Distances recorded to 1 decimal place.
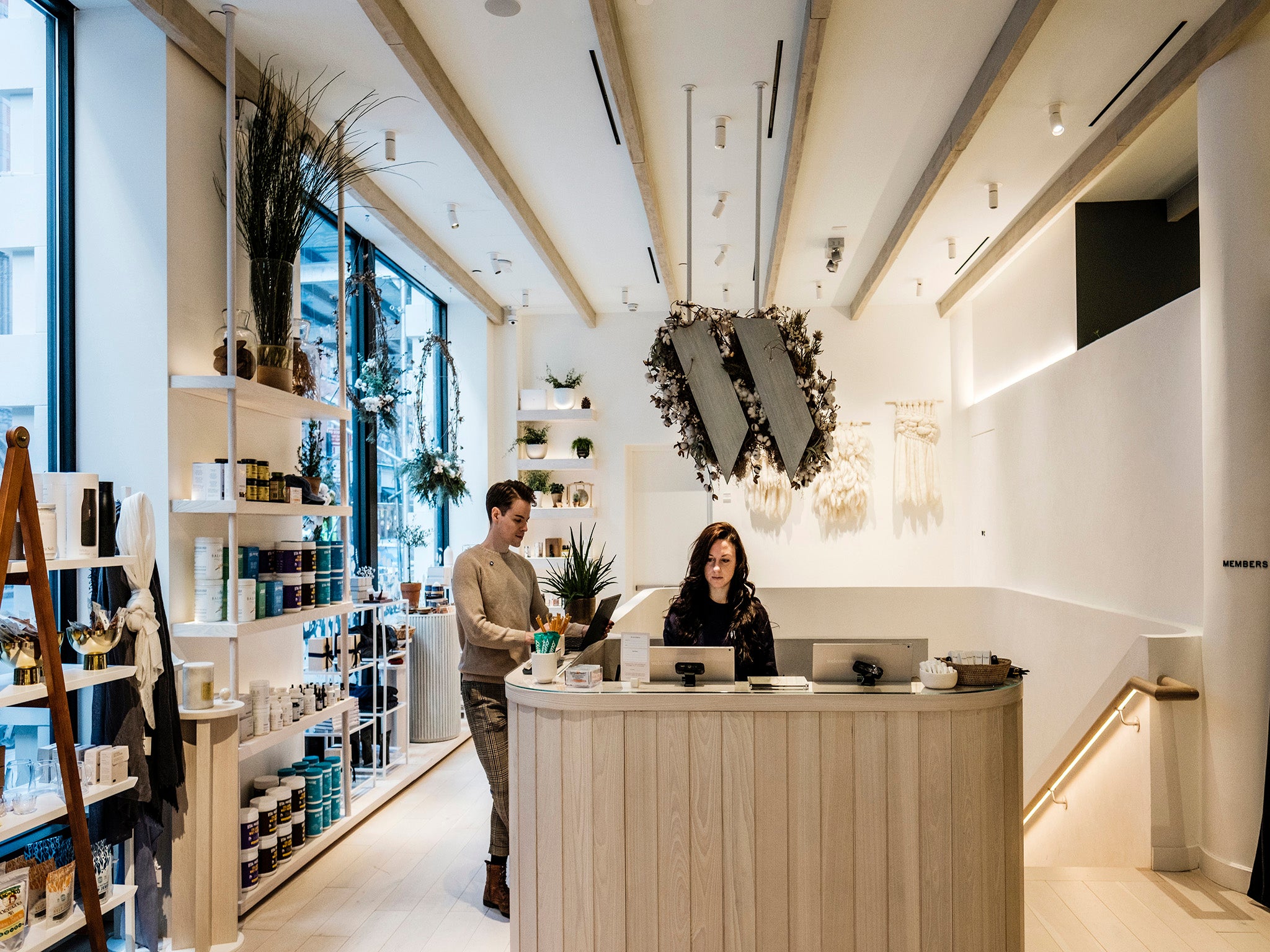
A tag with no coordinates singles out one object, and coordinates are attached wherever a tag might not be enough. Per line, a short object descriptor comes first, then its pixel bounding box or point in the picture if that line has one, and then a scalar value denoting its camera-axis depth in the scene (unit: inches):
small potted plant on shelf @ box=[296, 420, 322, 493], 177.7
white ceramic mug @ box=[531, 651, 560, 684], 118.0
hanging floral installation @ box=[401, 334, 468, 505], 268.2
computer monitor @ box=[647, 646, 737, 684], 114.4
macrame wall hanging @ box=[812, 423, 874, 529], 328.8
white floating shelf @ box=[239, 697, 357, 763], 139.6
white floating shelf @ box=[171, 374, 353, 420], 135.9
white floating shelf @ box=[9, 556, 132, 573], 99.8
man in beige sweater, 140.9
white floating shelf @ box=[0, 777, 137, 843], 95.7
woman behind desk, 137.6
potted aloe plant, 153.5
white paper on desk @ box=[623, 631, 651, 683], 114.7
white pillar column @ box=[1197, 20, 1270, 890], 147.0
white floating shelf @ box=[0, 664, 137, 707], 96.9
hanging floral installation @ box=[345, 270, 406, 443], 225.1
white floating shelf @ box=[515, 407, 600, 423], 332.2
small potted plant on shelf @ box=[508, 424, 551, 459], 336.2
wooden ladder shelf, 96.2
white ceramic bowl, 109.3
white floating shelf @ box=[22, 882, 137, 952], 99.1
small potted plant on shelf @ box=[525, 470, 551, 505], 337.1
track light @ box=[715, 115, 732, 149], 176.9
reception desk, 108.1
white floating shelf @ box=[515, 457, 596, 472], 334.6
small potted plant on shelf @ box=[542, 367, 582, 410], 334.0
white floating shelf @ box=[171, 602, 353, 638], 136.5
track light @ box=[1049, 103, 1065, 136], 169.6
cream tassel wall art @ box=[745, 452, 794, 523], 331.6
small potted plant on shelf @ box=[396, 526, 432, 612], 271.4
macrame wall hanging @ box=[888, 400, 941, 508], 325.7
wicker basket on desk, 111.2
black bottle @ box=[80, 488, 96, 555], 108.8
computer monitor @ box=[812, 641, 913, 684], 113.0
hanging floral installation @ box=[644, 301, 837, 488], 144.5
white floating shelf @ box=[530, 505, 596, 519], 333.4
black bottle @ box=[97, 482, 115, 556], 111.7
